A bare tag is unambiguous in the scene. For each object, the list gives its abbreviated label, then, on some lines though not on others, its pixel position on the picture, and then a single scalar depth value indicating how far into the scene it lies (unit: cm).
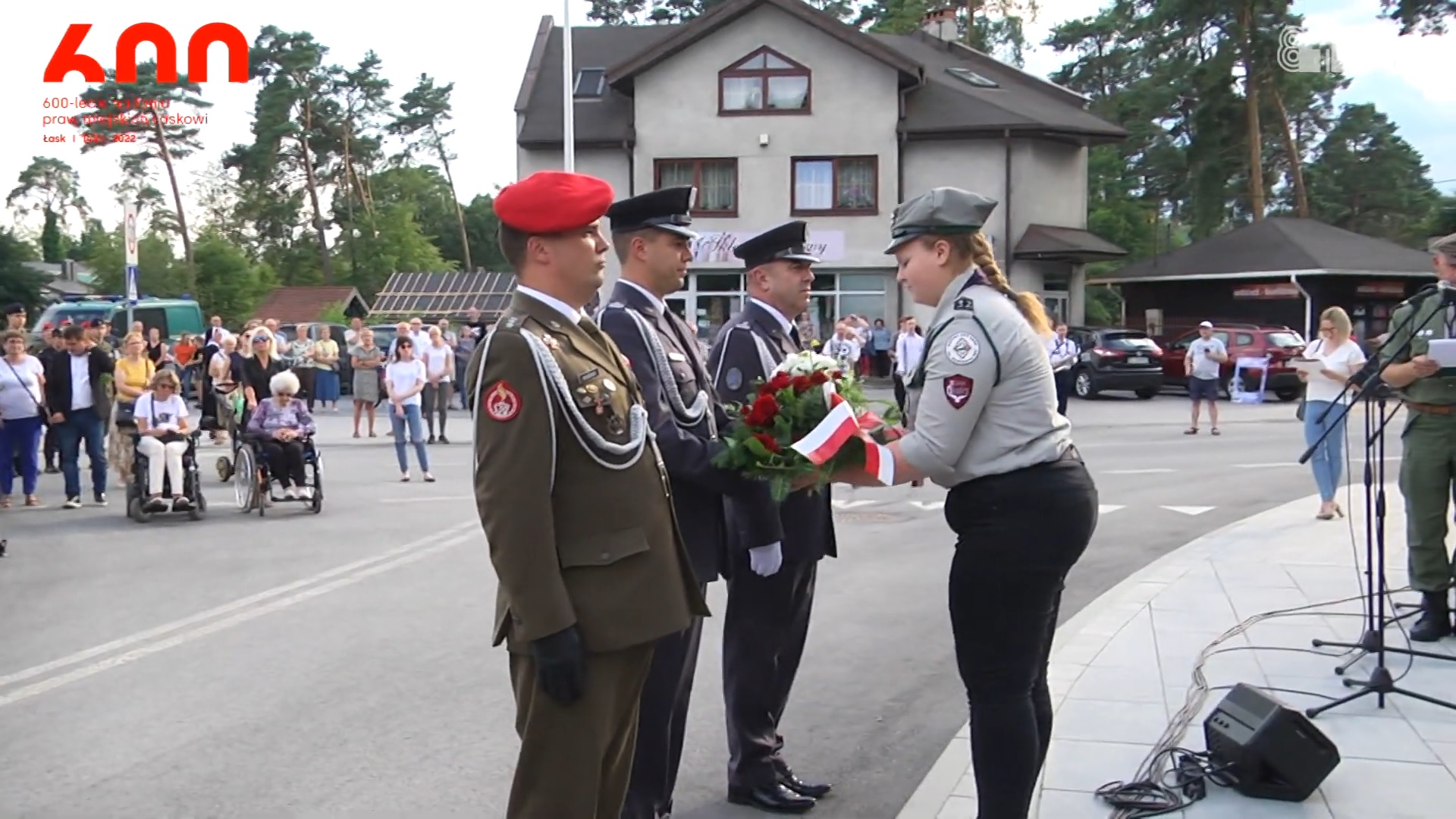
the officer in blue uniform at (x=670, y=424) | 430
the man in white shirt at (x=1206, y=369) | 2130
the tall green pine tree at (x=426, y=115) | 7262
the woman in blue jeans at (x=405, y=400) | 1609
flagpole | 2652
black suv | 3041
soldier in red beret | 329
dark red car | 2931
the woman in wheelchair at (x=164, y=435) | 1338
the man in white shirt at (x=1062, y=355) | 1767
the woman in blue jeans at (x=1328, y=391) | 1156
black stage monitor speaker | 486
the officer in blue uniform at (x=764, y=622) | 506
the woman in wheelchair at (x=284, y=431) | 1370
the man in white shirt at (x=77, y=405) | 1478
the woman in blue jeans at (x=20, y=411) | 1413
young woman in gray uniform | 396
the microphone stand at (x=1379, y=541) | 600
